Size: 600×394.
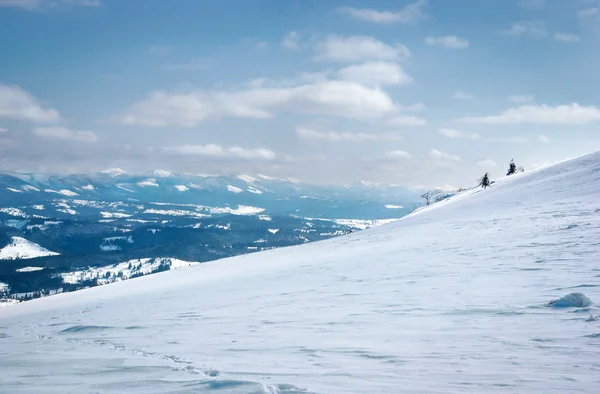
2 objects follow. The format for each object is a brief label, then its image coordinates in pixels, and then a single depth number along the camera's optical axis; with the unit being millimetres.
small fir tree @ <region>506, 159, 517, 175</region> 72300
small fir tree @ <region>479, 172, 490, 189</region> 55875
